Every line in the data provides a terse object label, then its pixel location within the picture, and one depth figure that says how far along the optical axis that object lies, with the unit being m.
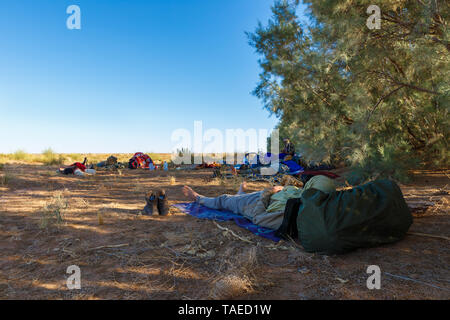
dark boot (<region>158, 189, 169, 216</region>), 3.98
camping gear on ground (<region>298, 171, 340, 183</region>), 5.82
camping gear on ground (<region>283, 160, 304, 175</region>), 7.50
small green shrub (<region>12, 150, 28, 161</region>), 16.61
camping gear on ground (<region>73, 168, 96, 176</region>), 9.27
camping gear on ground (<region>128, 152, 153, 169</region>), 12.25
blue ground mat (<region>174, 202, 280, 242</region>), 3.05
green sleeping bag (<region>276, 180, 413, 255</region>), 2.29
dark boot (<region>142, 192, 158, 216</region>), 3.97
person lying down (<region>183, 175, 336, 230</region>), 2.95
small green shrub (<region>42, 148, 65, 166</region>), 15.25
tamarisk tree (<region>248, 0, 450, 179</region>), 3.10
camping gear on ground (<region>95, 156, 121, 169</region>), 12.26
